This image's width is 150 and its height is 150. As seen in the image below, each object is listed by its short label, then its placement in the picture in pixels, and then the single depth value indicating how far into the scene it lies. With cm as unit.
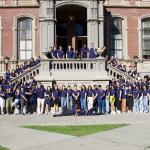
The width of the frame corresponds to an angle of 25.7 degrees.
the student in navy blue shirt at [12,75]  1922
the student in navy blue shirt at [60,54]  1882
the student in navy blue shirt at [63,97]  1642
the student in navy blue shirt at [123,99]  1672
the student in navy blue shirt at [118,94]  1668
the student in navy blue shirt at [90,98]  1627
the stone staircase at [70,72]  1839
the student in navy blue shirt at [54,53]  1883
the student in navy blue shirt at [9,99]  1626
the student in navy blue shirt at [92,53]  1894
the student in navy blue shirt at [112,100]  1648
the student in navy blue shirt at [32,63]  1982
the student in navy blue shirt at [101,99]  1640
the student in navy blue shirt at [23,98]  1622
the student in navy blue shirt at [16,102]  1620
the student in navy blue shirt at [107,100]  1649
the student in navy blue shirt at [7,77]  1855
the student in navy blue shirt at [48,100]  1631
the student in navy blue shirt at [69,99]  1642
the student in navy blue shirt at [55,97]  1630
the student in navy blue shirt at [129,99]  1675
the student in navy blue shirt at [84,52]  1937
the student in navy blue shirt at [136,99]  1670
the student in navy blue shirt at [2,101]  1619
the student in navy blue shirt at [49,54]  1884
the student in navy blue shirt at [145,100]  1668
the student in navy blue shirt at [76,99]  1614
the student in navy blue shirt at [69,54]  1906
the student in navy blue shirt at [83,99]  1623
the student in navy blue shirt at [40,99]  1635
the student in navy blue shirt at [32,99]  1642
